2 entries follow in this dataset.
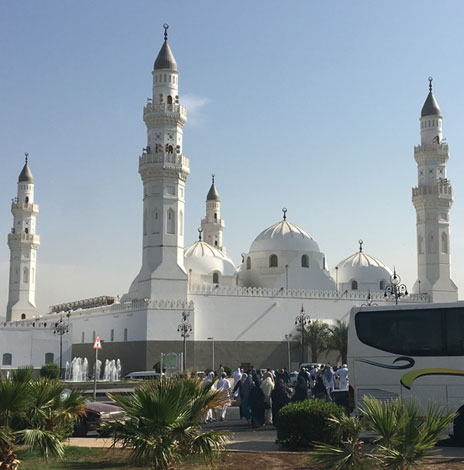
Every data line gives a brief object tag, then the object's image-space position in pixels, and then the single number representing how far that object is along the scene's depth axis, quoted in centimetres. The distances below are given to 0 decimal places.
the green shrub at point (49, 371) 4122
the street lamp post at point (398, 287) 3801
